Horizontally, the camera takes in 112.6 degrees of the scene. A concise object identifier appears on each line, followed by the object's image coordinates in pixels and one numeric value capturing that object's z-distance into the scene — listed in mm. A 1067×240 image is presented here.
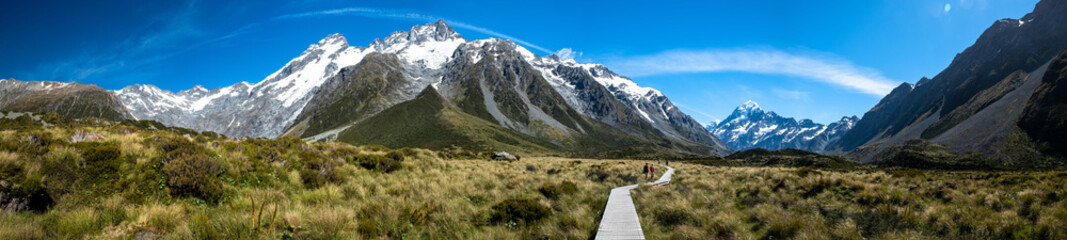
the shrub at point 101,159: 9227
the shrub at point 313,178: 13108
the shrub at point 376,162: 17500
